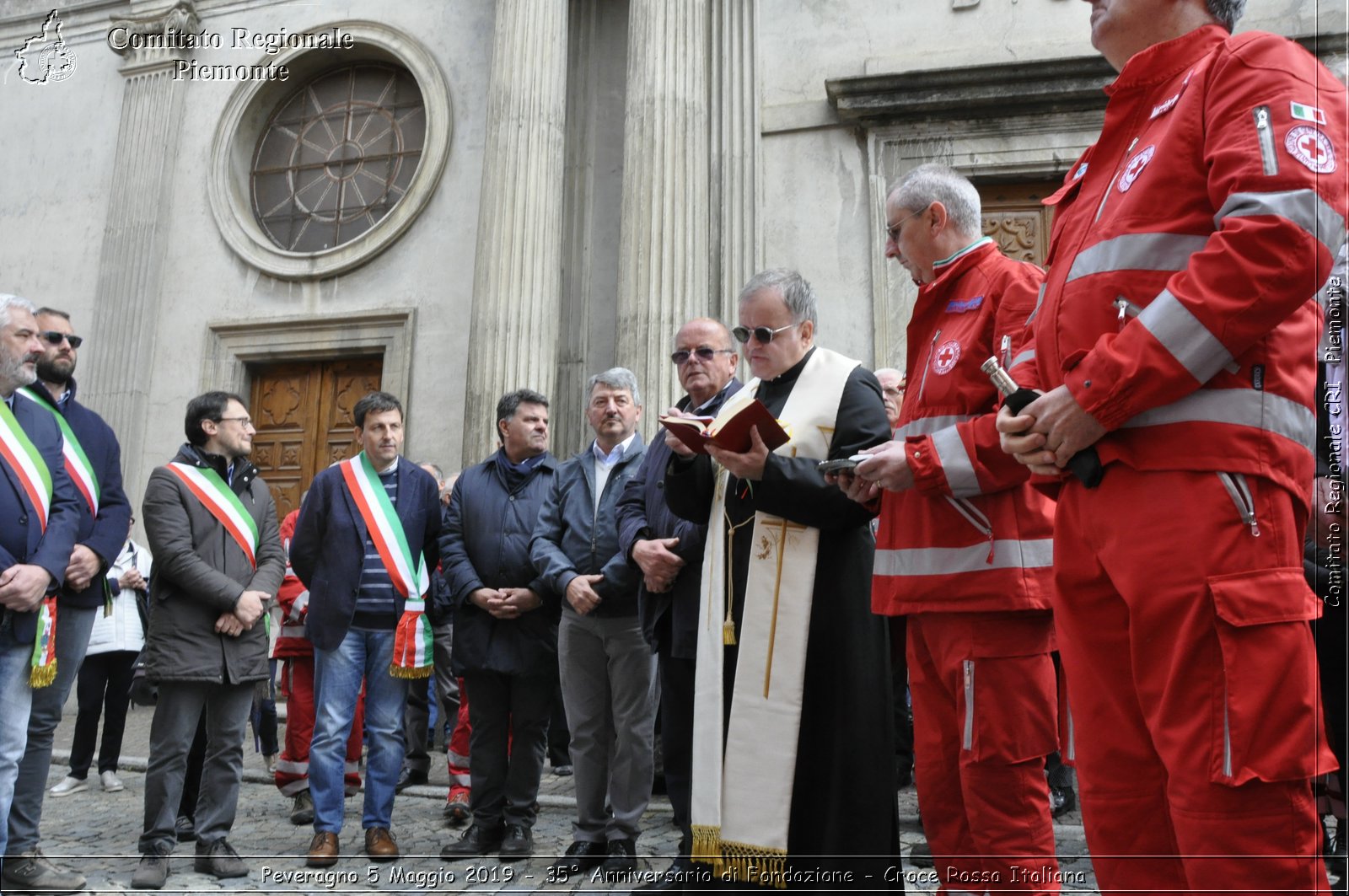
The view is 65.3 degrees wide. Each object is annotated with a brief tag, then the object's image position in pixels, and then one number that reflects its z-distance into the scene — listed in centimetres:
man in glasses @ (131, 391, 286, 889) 474
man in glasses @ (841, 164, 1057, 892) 282
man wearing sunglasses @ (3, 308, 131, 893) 448
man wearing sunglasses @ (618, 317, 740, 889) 427
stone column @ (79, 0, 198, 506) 1112
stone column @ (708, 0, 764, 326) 904
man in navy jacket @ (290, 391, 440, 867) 505
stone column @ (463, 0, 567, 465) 910
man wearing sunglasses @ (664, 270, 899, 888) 329
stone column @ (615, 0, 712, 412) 874
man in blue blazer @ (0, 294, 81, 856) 420
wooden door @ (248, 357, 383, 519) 1073
